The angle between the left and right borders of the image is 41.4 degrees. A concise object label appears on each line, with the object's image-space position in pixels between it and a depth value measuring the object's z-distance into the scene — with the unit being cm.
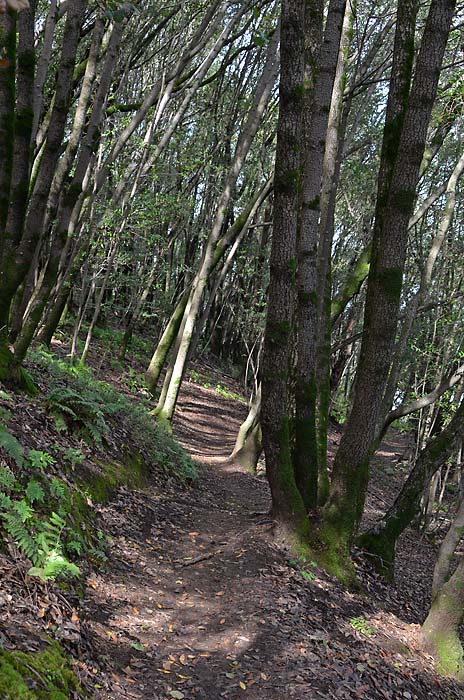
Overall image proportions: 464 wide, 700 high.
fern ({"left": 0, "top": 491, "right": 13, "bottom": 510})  436
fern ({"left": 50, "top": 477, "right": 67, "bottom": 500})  539
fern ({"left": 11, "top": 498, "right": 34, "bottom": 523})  441
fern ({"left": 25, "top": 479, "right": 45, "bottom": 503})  480
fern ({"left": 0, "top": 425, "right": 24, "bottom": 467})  482
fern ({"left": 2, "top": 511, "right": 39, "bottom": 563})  428
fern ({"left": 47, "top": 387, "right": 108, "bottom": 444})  720
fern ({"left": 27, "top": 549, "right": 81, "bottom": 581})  424
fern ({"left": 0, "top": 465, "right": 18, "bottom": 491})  466
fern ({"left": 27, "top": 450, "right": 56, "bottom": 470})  523
